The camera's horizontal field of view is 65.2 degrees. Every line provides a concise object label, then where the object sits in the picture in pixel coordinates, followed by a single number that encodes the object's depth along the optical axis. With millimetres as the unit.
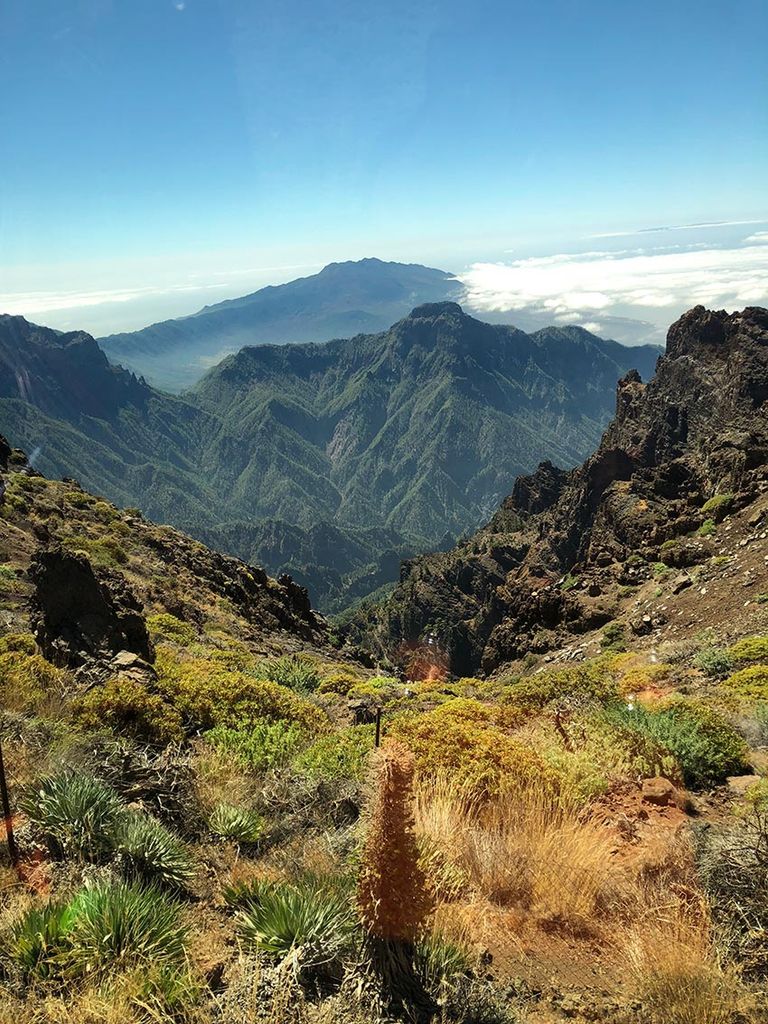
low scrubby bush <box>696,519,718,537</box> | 29297
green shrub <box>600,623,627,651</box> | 23266
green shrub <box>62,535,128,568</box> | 26172
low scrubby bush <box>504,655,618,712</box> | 11570
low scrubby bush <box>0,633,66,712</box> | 7797
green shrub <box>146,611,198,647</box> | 17922
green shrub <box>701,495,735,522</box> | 30141
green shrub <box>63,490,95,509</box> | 34466
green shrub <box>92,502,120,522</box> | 34531
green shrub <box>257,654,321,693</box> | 15250
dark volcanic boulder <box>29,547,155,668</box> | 10727
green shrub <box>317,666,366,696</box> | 17078
